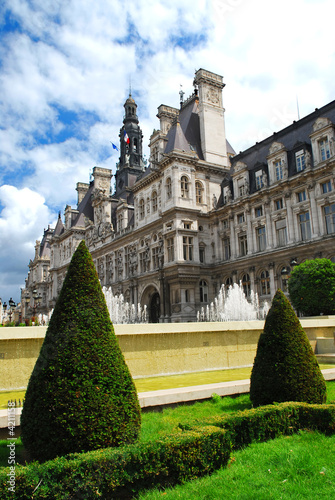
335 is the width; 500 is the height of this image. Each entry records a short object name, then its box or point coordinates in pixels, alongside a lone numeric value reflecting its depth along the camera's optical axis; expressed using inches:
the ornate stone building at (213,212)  1155.9
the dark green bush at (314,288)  848.9
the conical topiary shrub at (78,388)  196.1
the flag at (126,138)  2670.5
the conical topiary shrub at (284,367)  294.4
